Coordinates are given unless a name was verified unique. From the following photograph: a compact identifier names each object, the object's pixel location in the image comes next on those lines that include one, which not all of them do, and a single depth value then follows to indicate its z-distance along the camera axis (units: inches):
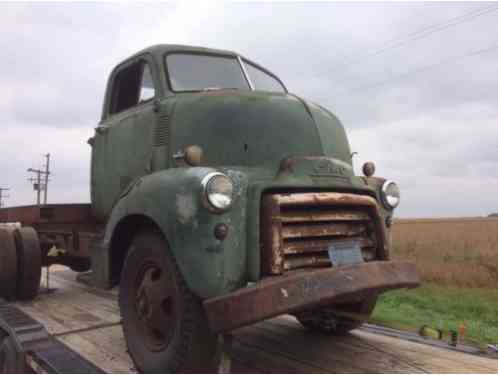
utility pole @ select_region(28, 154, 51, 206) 1599.4
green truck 102.2
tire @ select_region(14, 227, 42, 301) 208.8
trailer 116.0
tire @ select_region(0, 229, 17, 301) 204.5
